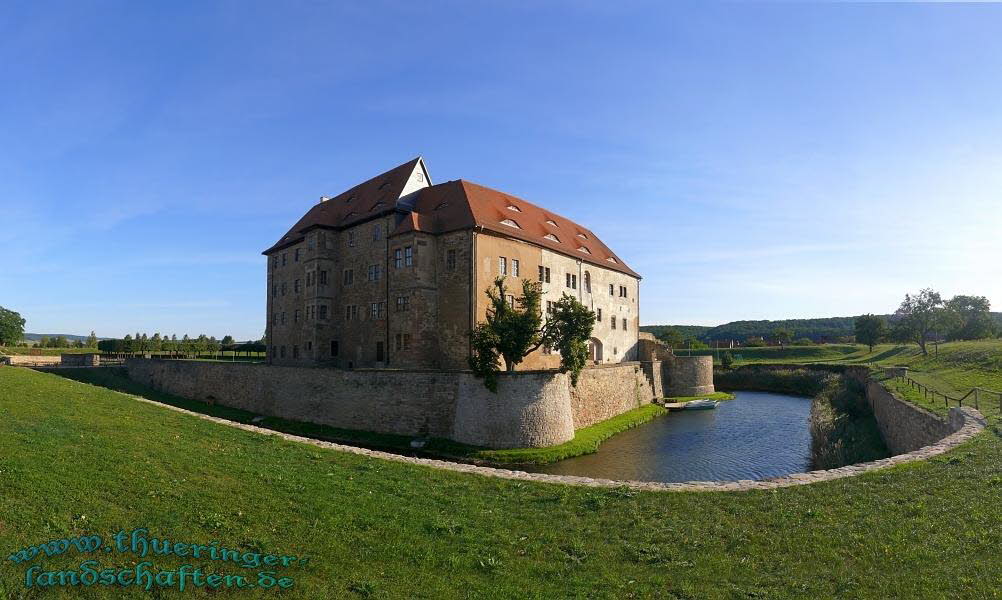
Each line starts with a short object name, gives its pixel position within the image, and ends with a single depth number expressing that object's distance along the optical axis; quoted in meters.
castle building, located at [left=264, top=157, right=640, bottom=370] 33.00
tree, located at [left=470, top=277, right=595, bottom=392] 27.03
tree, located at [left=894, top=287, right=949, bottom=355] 61.56
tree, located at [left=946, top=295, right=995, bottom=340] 69.75
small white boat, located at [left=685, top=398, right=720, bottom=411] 47.25
